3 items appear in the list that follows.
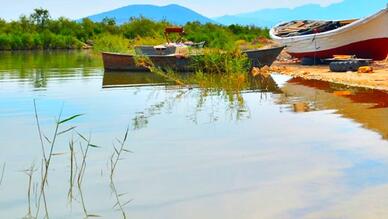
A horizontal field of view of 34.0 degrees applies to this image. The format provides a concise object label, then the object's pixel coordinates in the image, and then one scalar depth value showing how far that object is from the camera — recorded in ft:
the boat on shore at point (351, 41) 64.69
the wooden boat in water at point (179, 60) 68.64
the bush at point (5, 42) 158.92
